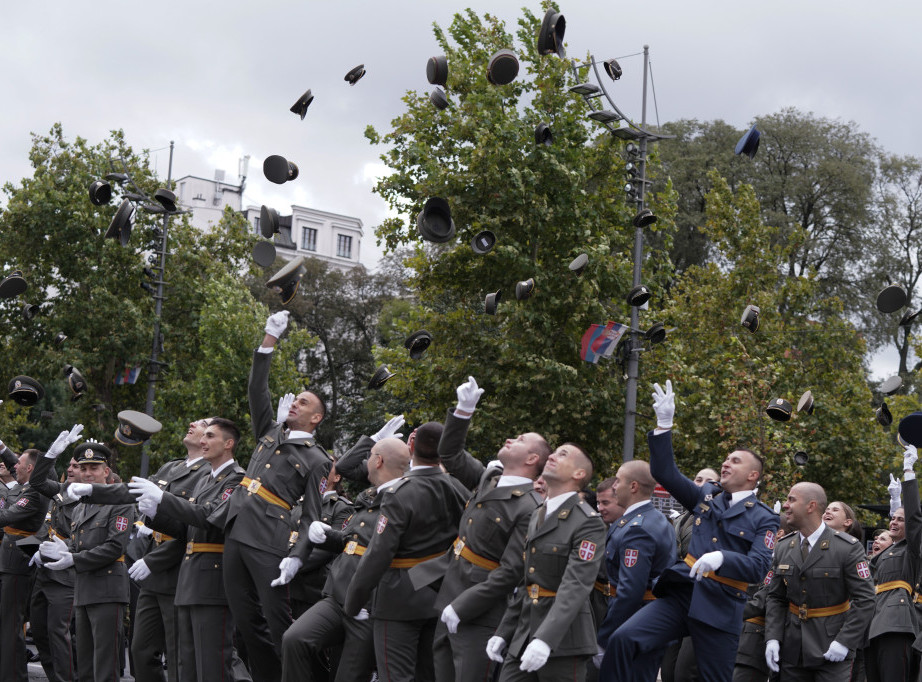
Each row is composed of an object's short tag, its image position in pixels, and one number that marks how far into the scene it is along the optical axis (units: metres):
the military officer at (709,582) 7.20
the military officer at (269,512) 8.15
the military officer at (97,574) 9.52
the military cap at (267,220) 11.27
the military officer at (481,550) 6.55
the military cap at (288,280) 8.69
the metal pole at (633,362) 20.61
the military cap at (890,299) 10.39
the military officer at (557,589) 6.02
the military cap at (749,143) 12.06
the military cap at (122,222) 13.25
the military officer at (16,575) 10.84
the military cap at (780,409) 11.48
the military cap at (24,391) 11.18
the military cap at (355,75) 12.68
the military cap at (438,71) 14.15
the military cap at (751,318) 15.74
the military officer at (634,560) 7.35
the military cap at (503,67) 10.91
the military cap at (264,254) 10.96
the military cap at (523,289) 18.34
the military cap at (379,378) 11.92
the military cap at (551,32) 12.78
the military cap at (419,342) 13.07
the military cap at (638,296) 18.80
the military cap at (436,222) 12.21
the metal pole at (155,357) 26.92
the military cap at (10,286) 12.86
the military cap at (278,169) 11.38
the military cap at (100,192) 14.01
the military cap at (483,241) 19.24
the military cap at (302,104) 11.77
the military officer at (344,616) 7.61
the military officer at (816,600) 8.49
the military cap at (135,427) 9.56
